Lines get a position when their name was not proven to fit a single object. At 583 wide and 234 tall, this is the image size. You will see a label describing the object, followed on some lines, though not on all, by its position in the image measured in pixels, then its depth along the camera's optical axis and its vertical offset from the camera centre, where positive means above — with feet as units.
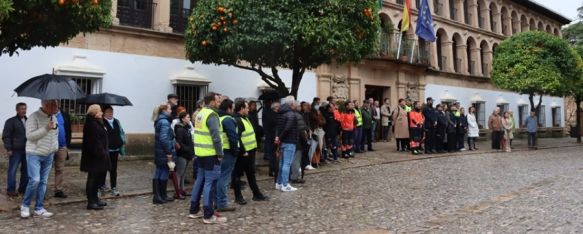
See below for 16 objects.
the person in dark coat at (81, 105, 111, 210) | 22.31 -1.07
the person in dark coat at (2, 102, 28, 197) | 24.70 -0.51
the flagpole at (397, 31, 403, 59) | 68.11 +13.07
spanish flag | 64.13 +16.42
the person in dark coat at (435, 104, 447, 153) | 50.03 +0.79
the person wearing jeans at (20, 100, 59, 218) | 20.48 -0.73
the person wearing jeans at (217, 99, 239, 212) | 21.07 -0.59
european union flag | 65.57 +15.92
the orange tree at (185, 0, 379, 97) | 31.86 +7.45
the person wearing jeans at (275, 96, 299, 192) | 27.14 -0.20
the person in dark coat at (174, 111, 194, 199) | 25.13 -0.53
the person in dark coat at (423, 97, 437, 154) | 48.70 +1.29
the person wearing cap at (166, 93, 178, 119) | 27.99 +1.90
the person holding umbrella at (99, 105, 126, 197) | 25.67 -0.28
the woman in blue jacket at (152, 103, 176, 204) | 23.56 -0.87
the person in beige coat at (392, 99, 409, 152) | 48.21 +1.38
